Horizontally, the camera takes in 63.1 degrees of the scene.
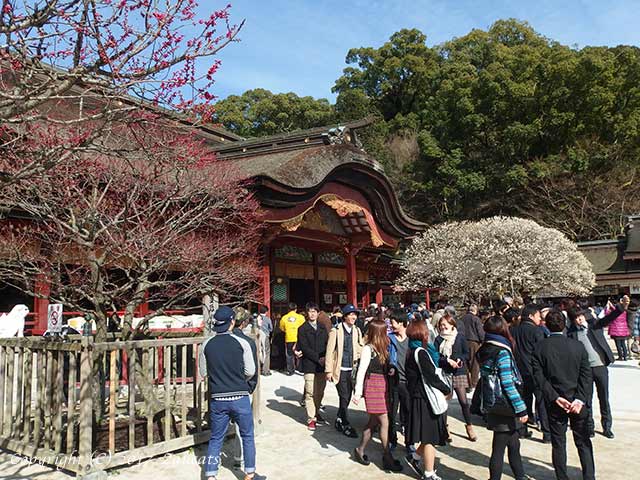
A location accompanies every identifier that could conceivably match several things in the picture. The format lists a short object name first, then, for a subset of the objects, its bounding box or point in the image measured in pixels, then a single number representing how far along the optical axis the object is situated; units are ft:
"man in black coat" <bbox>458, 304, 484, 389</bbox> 28.67
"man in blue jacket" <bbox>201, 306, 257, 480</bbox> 16.34
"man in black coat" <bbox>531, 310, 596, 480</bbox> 15.29
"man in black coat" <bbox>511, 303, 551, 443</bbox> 21.50
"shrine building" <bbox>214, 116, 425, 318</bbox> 44.19
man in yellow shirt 38.09
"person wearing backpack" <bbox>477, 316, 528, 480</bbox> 15.02
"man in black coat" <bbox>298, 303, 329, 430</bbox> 23.84
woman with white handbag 16.17
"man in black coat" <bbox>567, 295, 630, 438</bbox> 20.88
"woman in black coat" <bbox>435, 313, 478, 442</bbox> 22.24
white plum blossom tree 77.56
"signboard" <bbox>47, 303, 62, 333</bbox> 24.47
